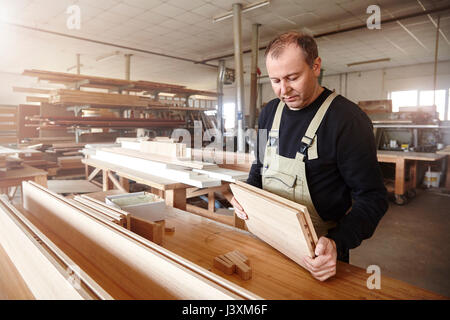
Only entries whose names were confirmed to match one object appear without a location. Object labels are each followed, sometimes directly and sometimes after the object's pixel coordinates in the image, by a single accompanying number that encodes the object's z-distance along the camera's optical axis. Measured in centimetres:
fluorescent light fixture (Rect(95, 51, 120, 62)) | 864
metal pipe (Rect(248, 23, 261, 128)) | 656
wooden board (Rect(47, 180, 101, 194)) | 354
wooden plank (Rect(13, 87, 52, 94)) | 834
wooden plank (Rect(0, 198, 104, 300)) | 79
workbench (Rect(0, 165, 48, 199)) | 333
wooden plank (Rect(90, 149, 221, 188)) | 204
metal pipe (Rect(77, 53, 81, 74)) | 897
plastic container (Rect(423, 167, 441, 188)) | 657
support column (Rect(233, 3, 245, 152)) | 566
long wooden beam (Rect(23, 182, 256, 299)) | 74
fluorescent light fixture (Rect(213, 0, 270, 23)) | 541
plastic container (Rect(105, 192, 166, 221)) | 159
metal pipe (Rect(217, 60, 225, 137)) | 811
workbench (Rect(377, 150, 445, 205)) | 494
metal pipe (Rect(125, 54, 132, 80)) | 881
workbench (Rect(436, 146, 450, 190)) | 641
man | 112
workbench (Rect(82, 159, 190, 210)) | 211
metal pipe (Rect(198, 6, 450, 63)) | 536
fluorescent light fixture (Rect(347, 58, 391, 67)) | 945
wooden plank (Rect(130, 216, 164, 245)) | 134
